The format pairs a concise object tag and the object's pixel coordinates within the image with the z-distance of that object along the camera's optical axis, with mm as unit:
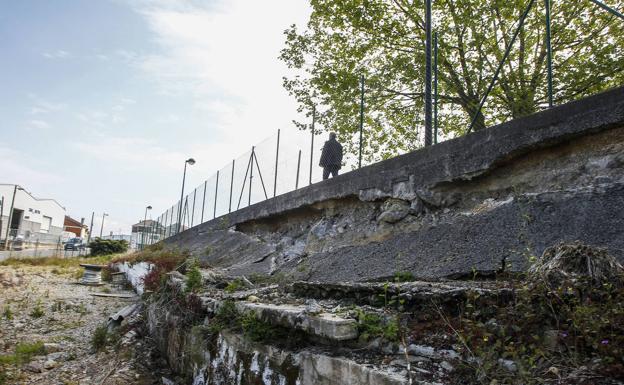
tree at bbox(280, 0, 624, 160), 8750
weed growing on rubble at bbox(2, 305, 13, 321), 7531
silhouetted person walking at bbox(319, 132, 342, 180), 6820
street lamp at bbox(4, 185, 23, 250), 23605
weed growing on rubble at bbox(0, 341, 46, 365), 5066
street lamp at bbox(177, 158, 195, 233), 19488
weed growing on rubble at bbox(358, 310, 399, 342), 2147
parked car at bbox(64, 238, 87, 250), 30794
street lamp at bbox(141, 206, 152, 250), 28950
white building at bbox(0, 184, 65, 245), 32156
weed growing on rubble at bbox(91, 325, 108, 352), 5863
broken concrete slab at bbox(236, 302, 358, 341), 2262
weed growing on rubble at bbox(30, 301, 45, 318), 7902
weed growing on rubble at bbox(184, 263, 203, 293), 4812
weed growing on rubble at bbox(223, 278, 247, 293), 4470
